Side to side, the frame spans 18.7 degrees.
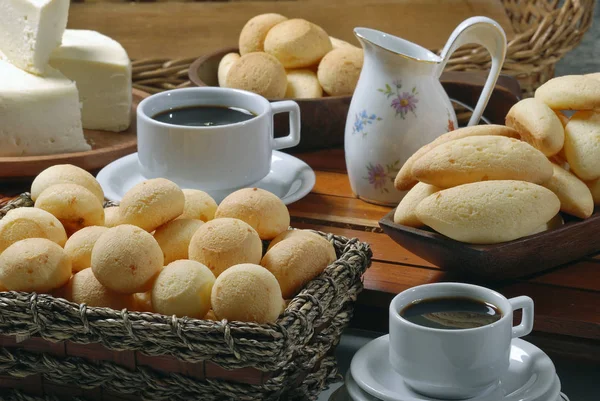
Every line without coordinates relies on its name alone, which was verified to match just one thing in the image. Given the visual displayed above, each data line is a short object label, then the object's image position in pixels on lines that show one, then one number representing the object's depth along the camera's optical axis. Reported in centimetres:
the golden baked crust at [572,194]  116
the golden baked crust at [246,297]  104
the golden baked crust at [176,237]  111
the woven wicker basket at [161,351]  103
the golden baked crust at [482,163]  115
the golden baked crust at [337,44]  151
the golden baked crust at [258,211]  113
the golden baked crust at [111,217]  115
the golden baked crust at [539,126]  118
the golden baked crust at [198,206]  116
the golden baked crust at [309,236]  112
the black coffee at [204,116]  132
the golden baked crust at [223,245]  108
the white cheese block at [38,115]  139
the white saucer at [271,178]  131
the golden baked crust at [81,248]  110
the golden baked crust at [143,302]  108
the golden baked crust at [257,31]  149
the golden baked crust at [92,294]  107
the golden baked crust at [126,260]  106
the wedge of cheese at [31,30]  145
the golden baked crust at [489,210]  112
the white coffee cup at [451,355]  103
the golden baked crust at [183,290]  105
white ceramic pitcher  130
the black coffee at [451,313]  105
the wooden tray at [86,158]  136
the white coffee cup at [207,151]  128
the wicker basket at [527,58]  163
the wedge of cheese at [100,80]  149
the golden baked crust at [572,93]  121
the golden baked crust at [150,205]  112
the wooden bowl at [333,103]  142
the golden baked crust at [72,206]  115
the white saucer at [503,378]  105
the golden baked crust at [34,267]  107
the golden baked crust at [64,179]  119
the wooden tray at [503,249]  113
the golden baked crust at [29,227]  111
